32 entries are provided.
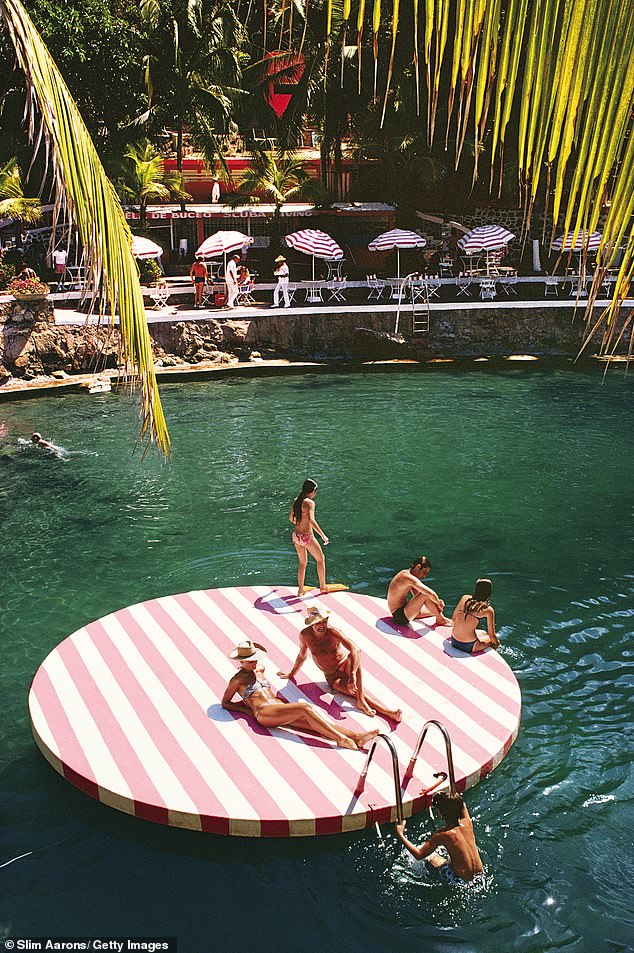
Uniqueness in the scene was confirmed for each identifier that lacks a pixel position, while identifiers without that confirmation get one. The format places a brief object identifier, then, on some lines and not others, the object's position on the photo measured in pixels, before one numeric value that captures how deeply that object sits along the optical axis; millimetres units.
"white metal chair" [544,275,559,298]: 31211
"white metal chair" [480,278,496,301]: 30797
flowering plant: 26359
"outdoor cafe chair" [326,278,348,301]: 31219
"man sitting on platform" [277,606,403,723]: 8427
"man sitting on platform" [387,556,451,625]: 10297
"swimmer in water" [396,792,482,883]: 6812
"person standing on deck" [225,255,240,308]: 29625
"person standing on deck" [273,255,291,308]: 29625
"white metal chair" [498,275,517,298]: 31453
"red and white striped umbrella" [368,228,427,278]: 31625
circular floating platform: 7371
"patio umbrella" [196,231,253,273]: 30734
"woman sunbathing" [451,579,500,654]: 9586
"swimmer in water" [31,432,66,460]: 19844
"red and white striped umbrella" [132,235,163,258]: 28969
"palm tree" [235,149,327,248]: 35906
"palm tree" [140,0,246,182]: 36031
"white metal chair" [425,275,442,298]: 31031
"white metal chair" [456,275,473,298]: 31578
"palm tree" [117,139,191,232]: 33719
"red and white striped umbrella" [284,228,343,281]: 31109
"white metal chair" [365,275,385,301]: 31641
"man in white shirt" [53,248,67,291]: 32594
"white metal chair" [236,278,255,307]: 30672
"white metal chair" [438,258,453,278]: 34684
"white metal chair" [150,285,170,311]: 29705
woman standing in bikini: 10930
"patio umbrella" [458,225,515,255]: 31812
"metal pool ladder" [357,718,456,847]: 6766
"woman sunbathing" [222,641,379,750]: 7922
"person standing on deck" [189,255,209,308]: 29641
